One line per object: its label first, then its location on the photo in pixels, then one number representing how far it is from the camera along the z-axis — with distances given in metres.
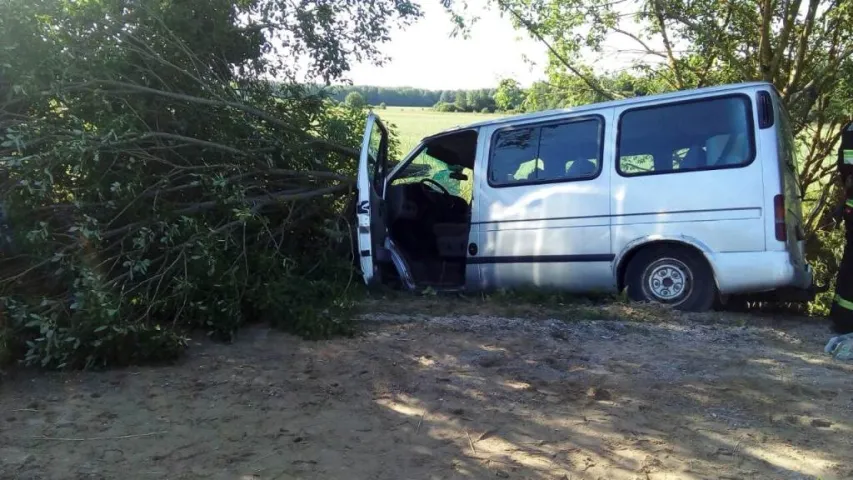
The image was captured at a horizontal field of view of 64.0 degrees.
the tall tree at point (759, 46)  8.50
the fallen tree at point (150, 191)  4.96
